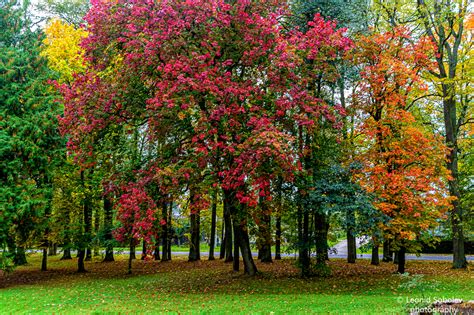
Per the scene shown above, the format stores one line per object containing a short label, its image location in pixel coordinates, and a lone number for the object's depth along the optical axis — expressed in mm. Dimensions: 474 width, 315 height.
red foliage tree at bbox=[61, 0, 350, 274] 12460
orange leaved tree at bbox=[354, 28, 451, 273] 15297
